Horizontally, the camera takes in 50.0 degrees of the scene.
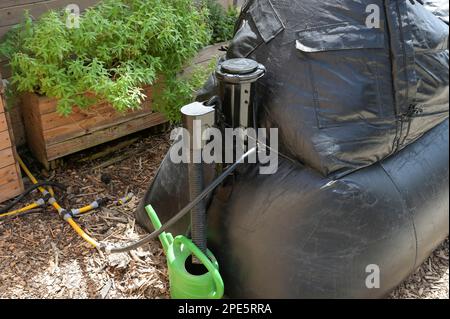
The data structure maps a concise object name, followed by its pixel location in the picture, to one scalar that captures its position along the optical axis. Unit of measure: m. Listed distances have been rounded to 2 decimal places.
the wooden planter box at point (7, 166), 2.50
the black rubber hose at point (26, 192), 2.63
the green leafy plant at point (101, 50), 2.50
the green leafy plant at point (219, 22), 3.53
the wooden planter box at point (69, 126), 2.73
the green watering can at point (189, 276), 1.86
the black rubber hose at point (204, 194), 1.83
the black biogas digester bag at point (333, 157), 1.81
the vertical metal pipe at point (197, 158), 1.74
